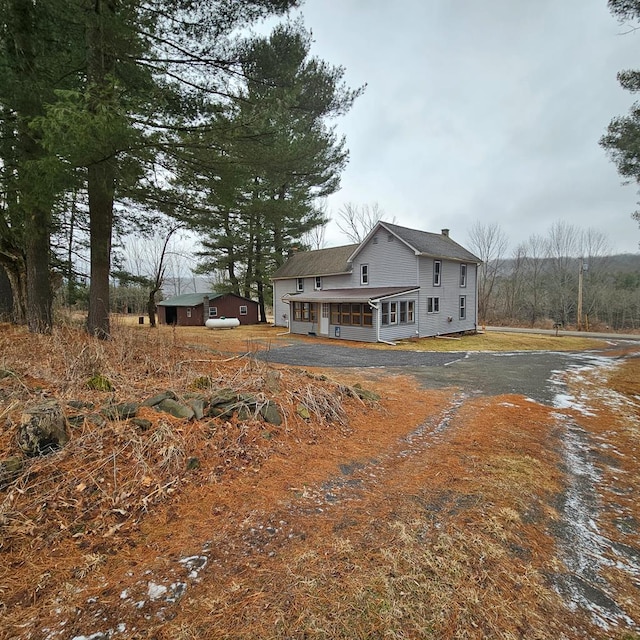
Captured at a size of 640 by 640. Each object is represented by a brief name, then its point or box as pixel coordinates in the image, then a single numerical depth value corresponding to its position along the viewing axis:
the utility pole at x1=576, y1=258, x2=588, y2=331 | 26.77
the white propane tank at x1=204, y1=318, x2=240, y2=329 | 24.36
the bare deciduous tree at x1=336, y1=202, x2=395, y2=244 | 34.41
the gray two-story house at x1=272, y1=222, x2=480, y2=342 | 17.62
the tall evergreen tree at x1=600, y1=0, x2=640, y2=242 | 9.44
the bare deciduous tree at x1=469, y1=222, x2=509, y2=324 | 37.97
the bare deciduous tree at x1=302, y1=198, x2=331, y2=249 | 36.44
